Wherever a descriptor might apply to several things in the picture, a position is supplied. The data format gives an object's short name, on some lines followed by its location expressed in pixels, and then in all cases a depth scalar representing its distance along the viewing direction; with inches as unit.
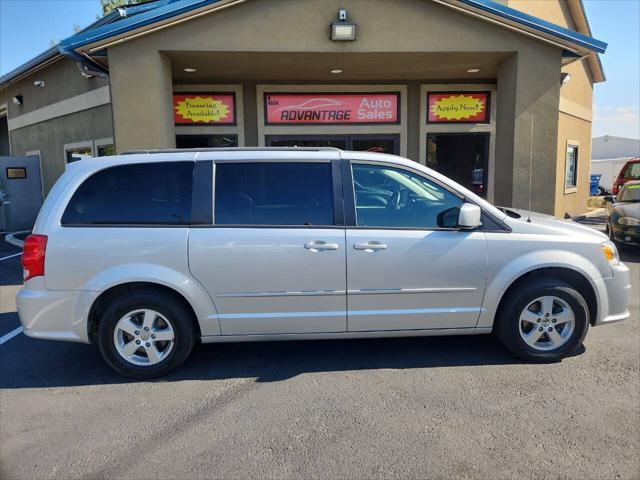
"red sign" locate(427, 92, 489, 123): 439.2
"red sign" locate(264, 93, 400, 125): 431.5
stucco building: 307.0
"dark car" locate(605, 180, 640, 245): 341.7
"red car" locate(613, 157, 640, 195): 600.4
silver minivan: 145.9
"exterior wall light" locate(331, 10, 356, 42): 306.3
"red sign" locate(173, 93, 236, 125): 426.9
